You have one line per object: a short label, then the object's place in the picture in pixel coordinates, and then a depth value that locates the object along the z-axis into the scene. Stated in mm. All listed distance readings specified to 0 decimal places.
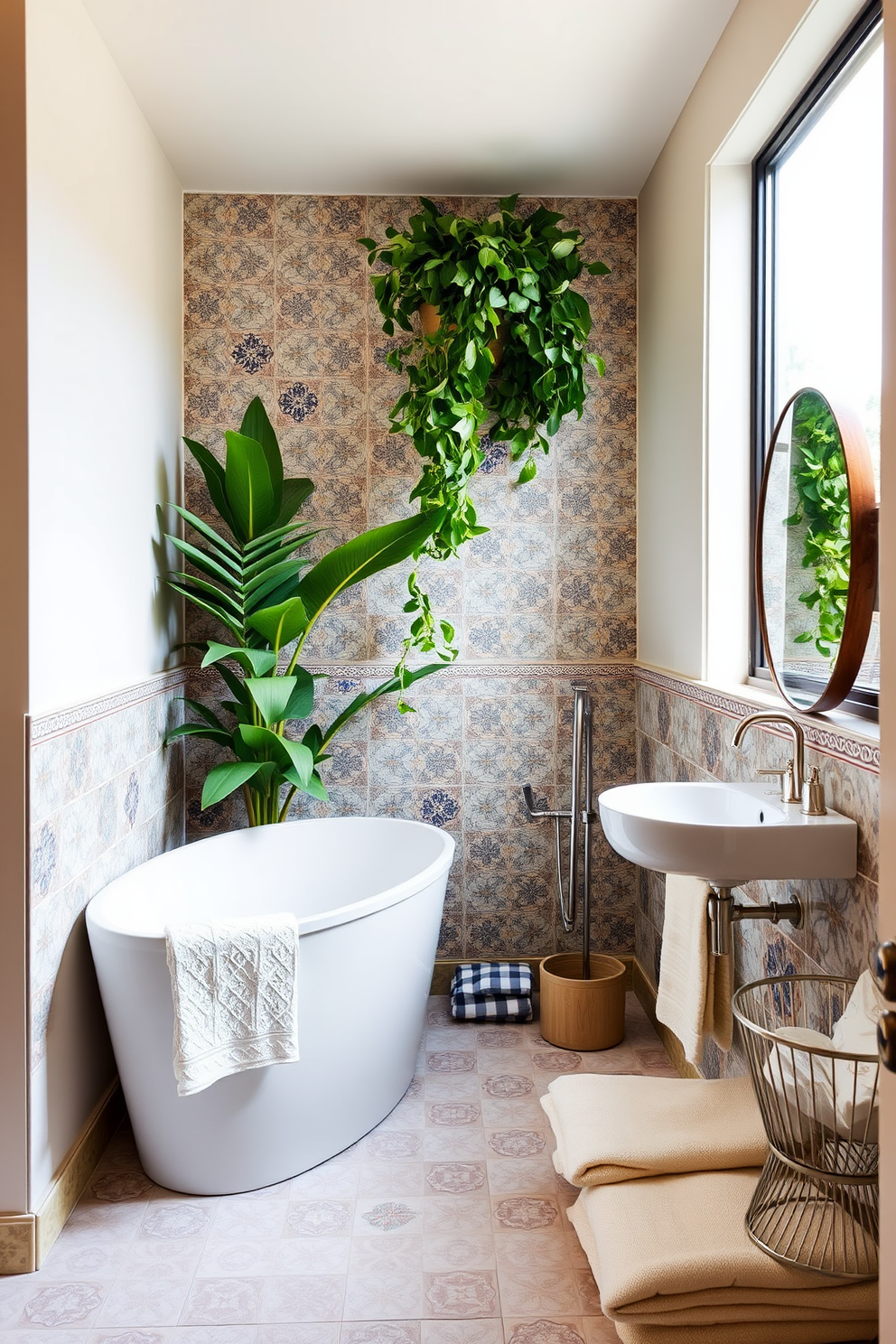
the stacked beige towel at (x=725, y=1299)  1528
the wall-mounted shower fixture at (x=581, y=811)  2967
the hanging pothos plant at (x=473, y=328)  2822
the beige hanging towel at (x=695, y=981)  2082
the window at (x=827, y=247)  1798
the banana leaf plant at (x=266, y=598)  2742
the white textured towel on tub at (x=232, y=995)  1918
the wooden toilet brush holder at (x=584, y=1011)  2840
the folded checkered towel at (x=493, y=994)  3029
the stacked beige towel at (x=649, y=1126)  1815
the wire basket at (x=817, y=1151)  1450
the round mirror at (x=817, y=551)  1669
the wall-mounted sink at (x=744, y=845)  1613
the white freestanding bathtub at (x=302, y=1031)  2008
